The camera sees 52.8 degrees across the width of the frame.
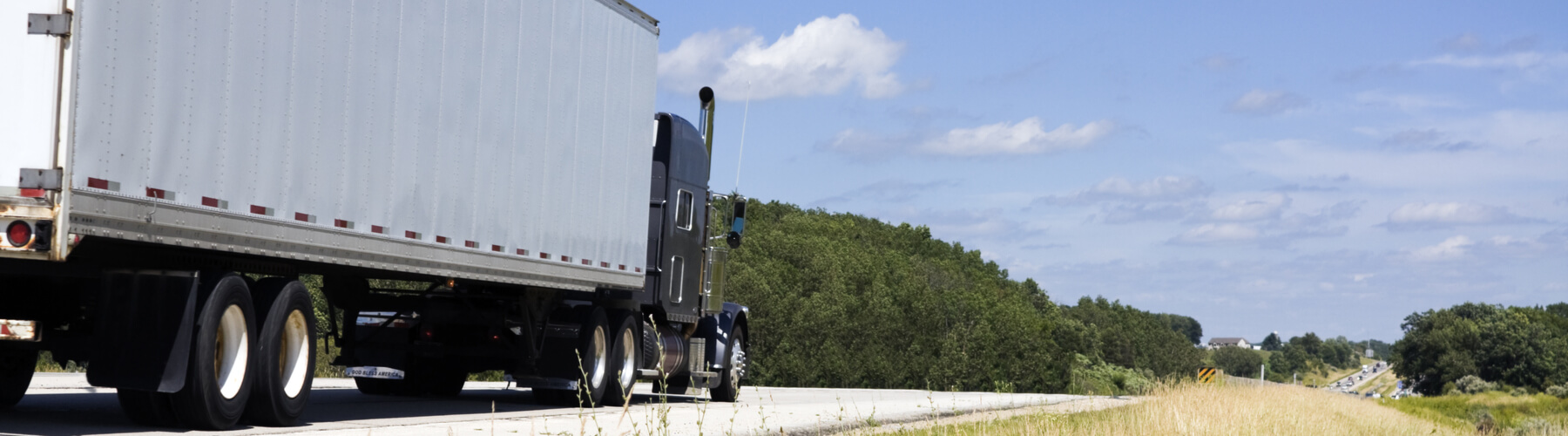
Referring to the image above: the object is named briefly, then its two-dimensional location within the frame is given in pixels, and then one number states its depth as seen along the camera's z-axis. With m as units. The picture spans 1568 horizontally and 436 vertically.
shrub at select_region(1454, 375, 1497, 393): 107.94
